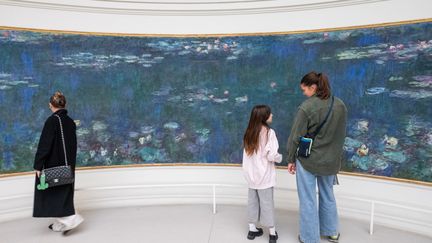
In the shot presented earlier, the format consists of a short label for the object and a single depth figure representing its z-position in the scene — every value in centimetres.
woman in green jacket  362
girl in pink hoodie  378
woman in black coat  391
